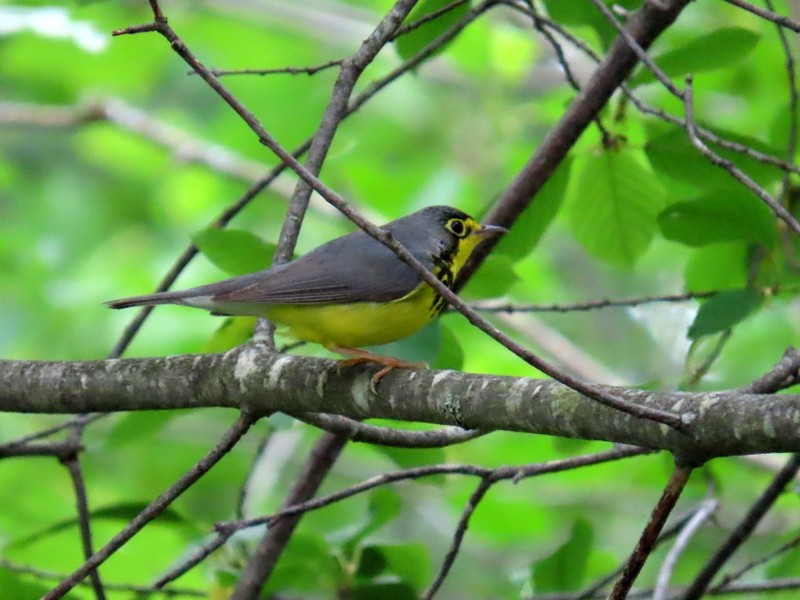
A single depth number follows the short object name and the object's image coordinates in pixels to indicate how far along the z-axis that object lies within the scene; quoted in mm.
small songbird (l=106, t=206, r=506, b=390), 8102
